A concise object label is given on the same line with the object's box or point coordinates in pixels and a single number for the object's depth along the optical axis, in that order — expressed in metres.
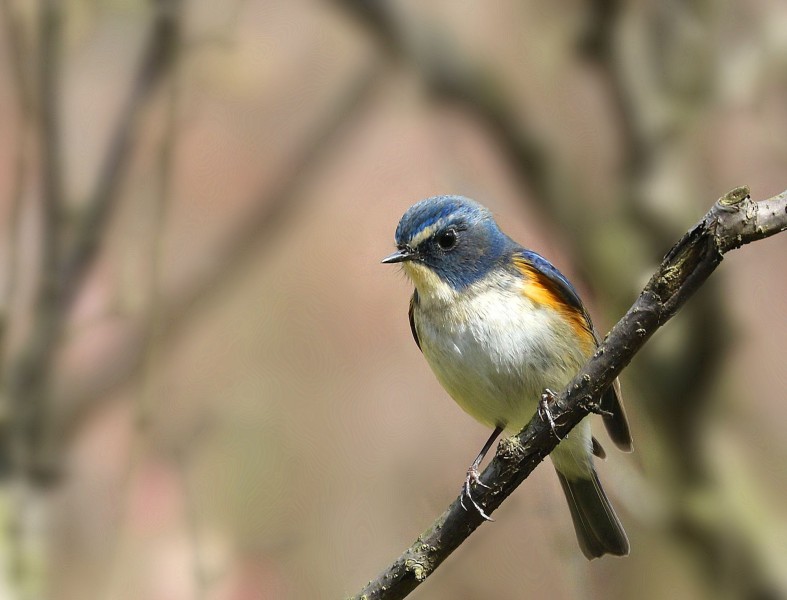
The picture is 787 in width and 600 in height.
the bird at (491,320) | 5.84
